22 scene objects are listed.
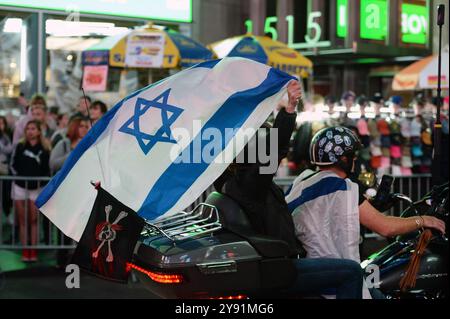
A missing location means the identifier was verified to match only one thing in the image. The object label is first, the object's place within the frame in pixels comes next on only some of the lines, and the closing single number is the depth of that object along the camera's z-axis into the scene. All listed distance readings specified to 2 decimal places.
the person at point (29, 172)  10.71
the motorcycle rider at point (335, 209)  5.48
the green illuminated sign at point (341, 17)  23.86
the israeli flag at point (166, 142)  5.11
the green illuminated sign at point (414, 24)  24.22
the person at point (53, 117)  14.47
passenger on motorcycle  5.18
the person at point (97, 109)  12.49
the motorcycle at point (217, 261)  4.86
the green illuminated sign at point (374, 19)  23.16
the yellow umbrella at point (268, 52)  15.67
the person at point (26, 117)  13.04
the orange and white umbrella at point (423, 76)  15.76
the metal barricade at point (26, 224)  10.62
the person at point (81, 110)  12.90
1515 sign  24.44
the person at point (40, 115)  12.78
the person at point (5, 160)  10.77
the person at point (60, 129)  12.11
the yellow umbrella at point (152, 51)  14.76
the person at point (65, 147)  11.02
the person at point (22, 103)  15.39
